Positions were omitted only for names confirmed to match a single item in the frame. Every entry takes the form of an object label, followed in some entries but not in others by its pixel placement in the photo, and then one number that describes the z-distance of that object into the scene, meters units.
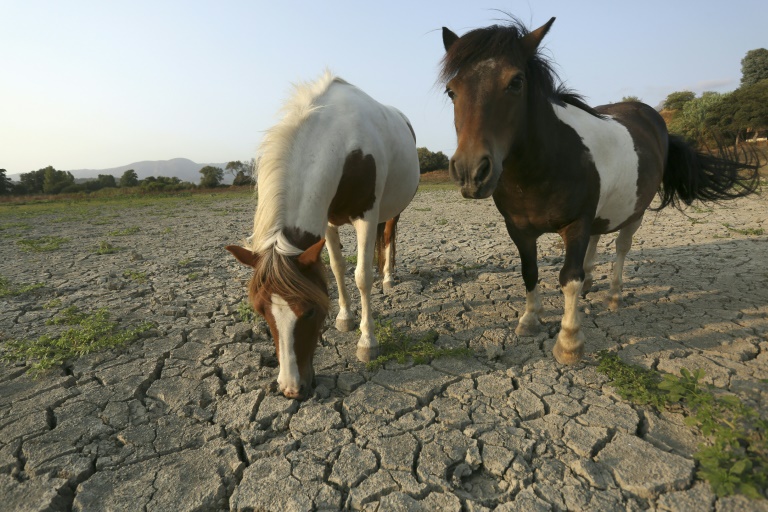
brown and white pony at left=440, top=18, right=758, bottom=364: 2.14
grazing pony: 2.12
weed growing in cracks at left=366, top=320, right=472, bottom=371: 2.89
